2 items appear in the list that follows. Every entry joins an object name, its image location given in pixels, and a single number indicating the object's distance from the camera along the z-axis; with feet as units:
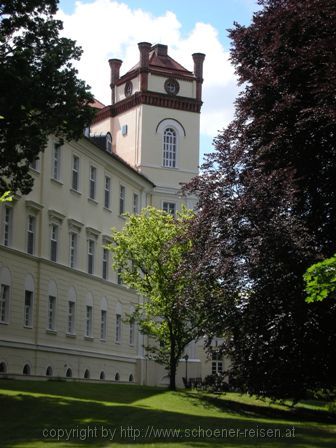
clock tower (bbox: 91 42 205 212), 207.41
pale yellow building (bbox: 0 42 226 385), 136.87
